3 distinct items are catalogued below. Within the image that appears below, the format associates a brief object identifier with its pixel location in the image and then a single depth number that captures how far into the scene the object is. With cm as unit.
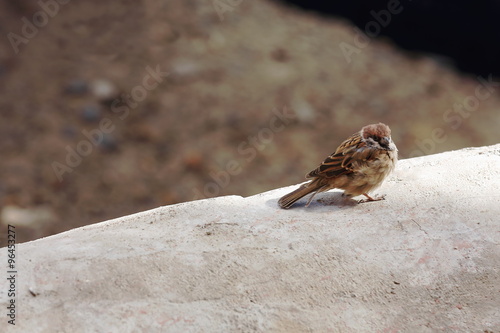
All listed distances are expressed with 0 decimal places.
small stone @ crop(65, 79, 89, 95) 1476
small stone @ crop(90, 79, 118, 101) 1465
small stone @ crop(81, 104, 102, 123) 1417
